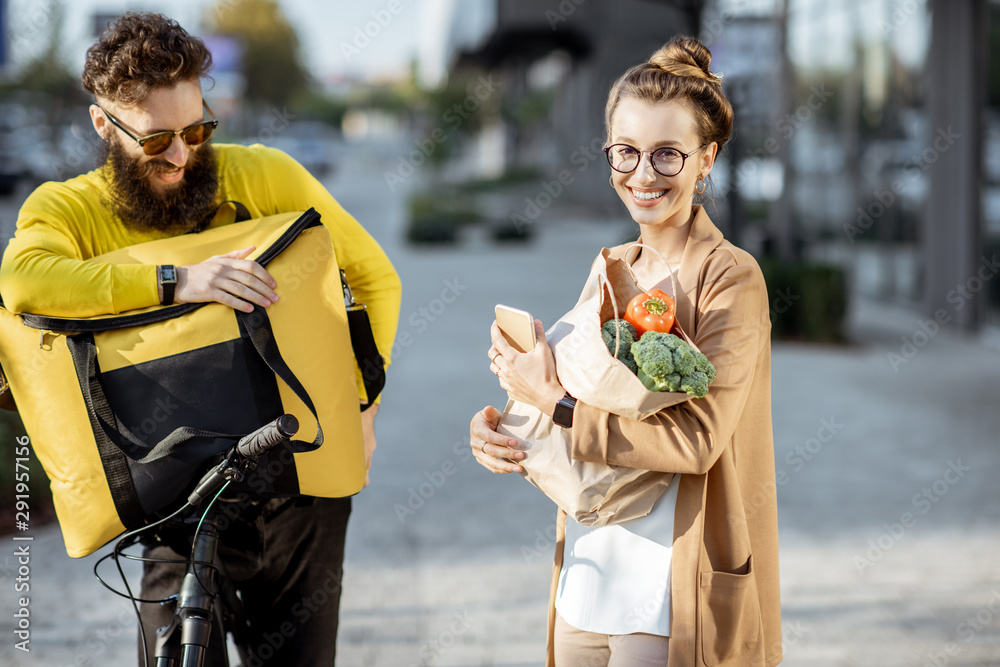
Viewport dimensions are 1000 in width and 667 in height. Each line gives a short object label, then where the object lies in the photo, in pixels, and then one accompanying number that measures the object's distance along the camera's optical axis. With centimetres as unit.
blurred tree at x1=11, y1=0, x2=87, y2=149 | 1331
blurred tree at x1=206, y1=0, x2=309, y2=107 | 4975
